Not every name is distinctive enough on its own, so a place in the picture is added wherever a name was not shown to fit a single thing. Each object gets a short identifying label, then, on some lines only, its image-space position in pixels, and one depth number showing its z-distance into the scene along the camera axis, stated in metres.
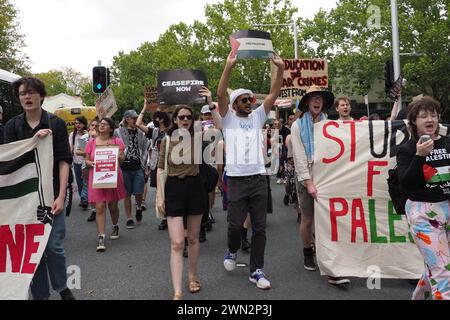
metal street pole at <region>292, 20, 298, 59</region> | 23.06
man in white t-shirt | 4.18
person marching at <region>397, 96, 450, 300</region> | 2.90
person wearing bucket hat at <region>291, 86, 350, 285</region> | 4.38
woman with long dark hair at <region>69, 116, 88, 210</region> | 8.31
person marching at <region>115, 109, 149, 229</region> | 6.95
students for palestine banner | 4.13
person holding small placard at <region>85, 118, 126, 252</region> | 5.92
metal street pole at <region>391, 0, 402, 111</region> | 13.74
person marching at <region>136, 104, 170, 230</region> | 6.76
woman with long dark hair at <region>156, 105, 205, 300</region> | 3.84
